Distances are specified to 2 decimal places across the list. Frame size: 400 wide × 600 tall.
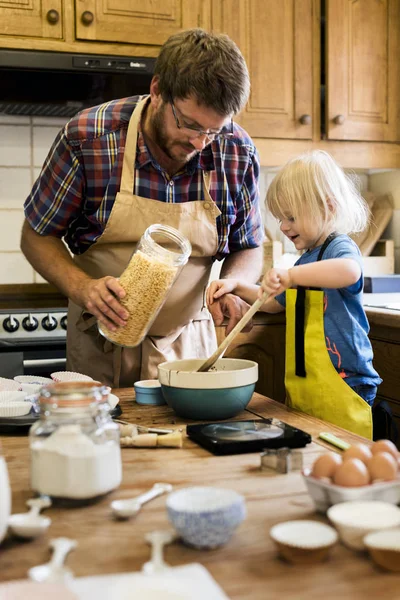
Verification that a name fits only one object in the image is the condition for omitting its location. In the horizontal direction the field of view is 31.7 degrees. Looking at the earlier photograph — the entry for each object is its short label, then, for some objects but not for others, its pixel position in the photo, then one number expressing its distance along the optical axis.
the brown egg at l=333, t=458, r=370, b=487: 0.74
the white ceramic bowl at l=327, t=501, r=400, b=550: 0.66
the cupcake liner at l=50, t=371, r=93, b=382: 1.29
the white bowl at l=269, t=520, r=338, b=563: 0.63
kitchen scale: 0.99
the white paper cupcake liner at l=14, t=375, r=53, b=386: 1.36
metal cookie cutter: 0.89
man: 1.51
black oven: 2.34
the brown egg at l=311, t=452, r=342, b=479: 0.76
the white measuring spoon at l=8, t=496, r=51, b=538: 0.69
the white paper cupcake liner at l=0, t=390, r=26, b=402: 1.21
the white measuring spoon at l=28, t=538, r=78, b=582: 0.60
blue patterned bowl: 0.66
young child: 1.45
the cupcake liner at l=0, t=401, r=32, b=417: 1.15
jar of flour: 0.77
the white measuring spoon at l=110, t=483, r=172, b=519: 0.74
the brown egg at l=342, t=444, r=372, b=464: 0.78
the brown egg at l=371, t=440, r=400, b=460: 0.80
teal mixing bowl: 1.15
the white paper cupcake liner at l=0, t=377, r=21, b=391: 1.28
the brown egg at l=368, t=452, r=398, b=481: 0.75
